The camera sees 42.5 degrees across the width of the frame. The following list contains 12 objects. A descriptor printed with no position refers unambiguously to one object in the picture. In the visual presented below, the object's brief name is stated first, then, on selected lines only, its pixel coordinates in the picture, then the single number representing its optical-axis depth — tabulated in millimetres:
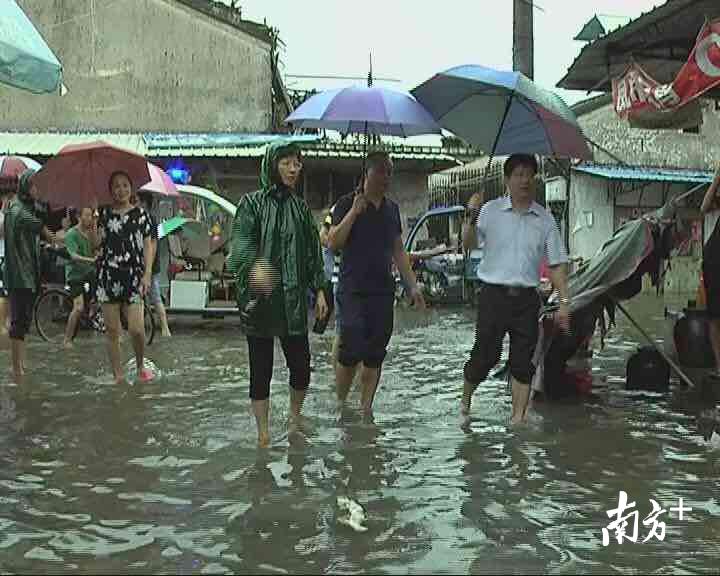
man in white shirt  6215
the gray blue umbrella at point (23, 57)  5074
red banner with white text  6949
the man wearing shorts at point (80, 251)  10758
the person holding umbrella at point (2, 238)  8305
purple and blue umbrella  7207
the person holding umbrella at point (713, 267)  7094
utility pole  15859
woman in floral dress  7805
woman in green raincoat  5512
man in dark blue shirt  6379
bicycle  11625
